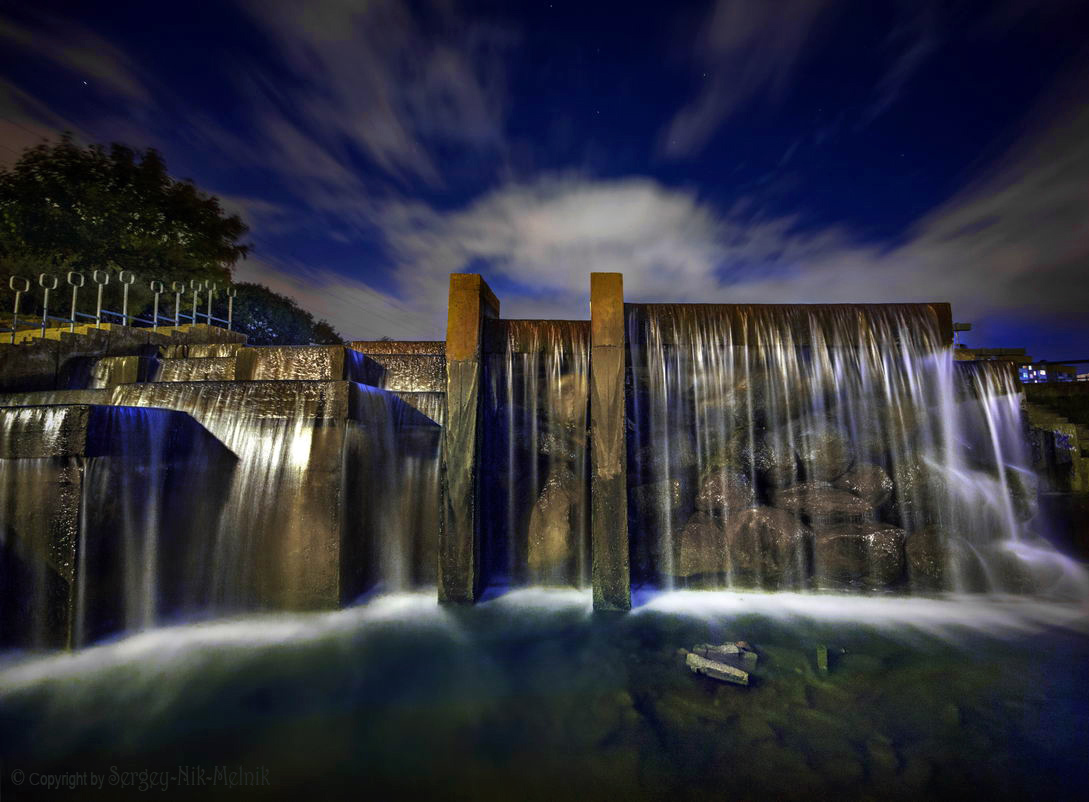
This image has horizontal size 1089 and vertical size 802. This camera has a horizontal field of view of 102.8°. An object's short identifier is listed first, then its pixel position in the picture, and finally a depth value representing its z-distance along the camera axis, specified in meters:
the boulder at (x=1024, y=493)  6.82
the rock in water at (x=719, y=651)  4.54
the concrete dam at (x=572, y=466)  5.38
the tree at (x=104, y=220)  18.82
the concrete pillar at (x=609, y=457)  6.08
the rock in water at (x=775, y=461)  7.30
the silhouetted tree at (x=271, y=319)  26.91
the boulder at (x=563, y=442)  7.52
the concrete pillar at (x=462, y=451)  6.21
